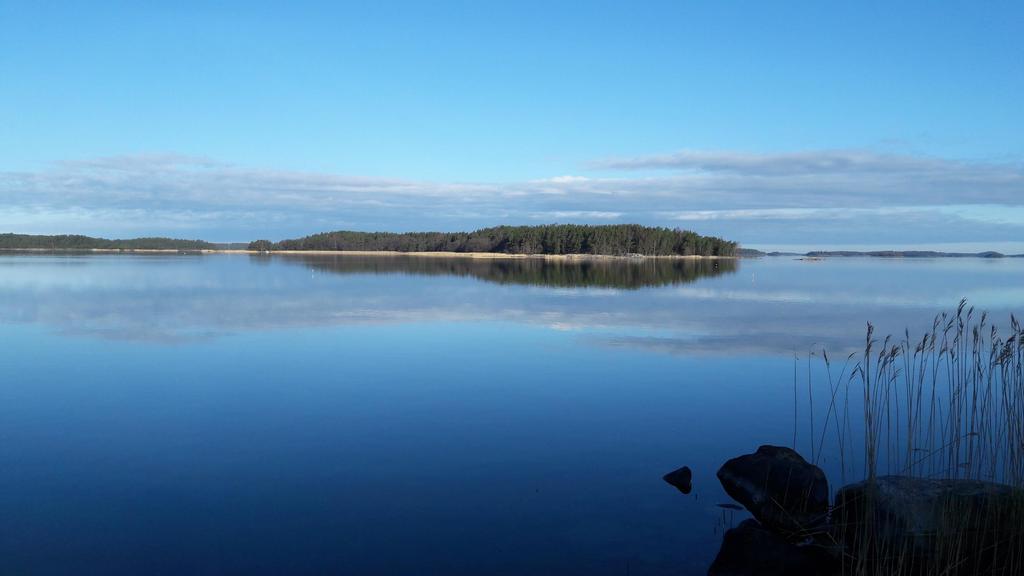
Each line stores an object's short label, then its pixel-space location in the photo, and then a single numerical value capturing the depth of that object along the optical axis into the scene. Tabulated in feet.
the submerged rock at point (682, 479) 23.35
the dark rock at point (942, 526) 16.31
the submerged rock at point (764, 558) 17.38
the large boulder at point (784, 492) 20.59
